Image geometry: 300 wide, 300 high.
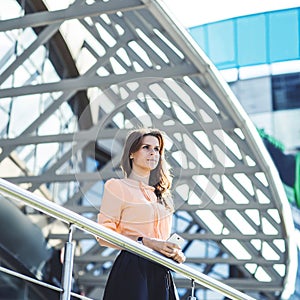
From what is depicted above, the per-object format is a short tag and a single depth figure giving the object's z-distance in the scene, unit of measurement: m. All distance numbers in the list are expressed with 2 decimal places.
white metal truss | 11.52
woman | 3.48
